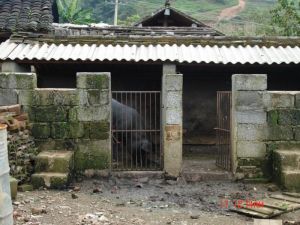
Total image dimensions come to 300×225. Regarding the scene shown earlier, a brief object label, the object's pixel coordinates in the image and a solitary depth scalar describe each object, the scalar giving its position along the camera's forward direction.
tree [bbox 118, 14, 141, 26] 32.00
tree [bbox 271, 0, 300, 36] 19.37
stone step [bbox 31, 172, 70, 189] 8.27
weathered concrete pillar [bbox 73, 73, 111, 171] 9.13
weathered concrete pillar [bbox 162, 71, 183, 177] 9.20
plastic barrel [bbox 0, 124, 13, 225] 4.39
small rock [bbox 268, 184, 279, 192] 8.62
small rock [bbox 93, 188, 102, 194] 8.35
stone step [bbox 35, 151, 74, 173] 8.48
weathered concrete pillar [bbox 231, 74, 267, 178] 9.16
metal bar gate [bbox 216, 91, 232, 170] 9.80
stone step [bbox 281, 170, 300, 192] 8.42
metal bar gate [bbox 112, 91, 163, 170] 10.38
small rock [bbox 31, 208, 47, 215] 6.72
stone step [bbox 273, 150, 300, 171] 8.63
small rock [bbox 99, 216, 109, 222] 6.62
